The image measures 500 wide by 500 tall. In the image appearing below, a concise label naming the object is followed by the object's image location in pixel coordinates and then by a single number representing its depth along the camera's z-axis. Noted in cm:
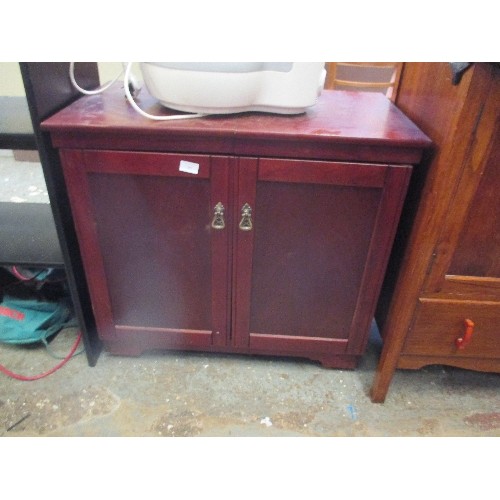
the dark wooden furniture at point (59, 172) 79
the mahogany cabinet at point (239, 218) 80
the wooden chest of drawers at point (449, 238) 70
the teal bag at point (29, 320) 115
